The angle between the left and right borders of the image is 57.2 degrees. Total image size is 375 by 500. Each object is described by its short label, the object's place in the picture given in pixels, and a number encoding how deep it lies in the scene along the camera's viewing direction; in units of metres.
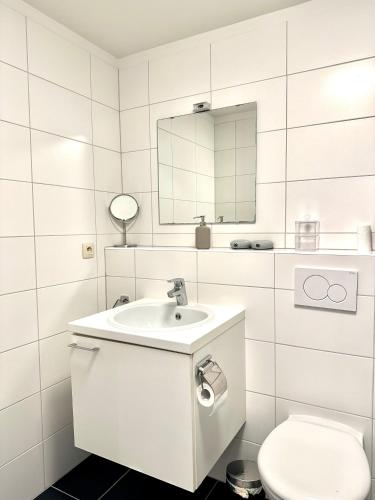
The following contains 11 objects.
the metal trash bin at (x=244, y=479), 1.51
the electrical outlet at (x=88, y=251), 1.87
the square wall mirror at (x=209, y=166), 1.74
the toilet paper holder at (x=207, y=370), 1.20
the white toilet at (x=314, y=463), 1.05
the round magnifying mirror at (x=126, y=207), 2.05
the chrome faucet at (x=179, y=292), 1.66
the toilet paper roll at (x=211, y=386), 1.20
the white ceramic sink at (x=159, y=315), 1.65
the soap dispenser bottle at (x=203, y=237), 1.79
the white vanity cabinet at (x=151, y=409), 1.20
